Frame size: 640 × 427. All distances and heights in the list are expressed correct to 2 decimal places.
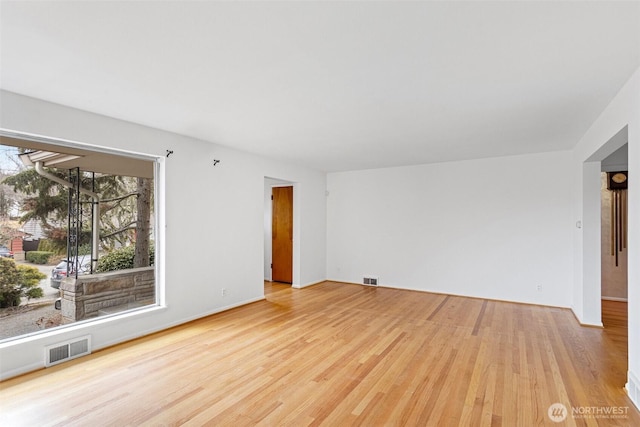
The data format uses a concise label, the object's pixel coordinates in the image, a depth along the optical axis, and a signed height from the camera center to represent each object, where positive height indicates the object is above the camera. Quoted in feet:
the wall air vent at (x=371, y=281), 21.38 -4.56
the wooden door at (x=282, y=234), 22.20 -1.44
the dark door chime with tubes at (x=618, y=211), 17.81 +0.23
